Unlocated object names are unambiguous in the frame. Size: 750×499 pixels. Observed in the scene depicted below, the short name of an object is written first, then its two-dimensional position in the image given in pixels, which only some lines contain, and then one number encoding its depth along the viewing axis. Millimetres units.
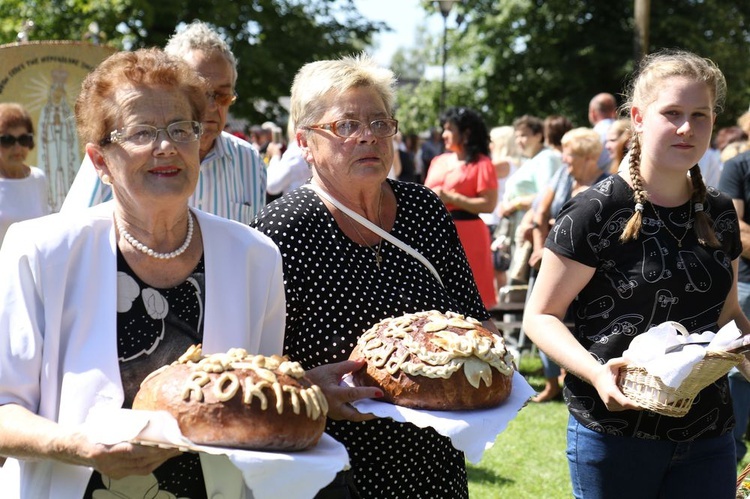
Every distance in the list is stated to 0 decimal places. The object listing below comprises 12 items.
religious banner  7848
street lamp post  18250
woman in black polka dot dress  2787
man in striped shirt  4090
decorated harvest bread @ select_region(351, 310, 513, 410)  2404
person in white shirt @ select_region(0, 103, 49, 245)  6809
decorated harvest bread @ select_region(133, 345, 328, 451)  1967
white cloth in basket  2588
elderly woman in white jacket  2131
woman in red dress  8156
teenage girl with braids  3010
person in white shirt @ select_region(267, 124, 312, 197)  6238
